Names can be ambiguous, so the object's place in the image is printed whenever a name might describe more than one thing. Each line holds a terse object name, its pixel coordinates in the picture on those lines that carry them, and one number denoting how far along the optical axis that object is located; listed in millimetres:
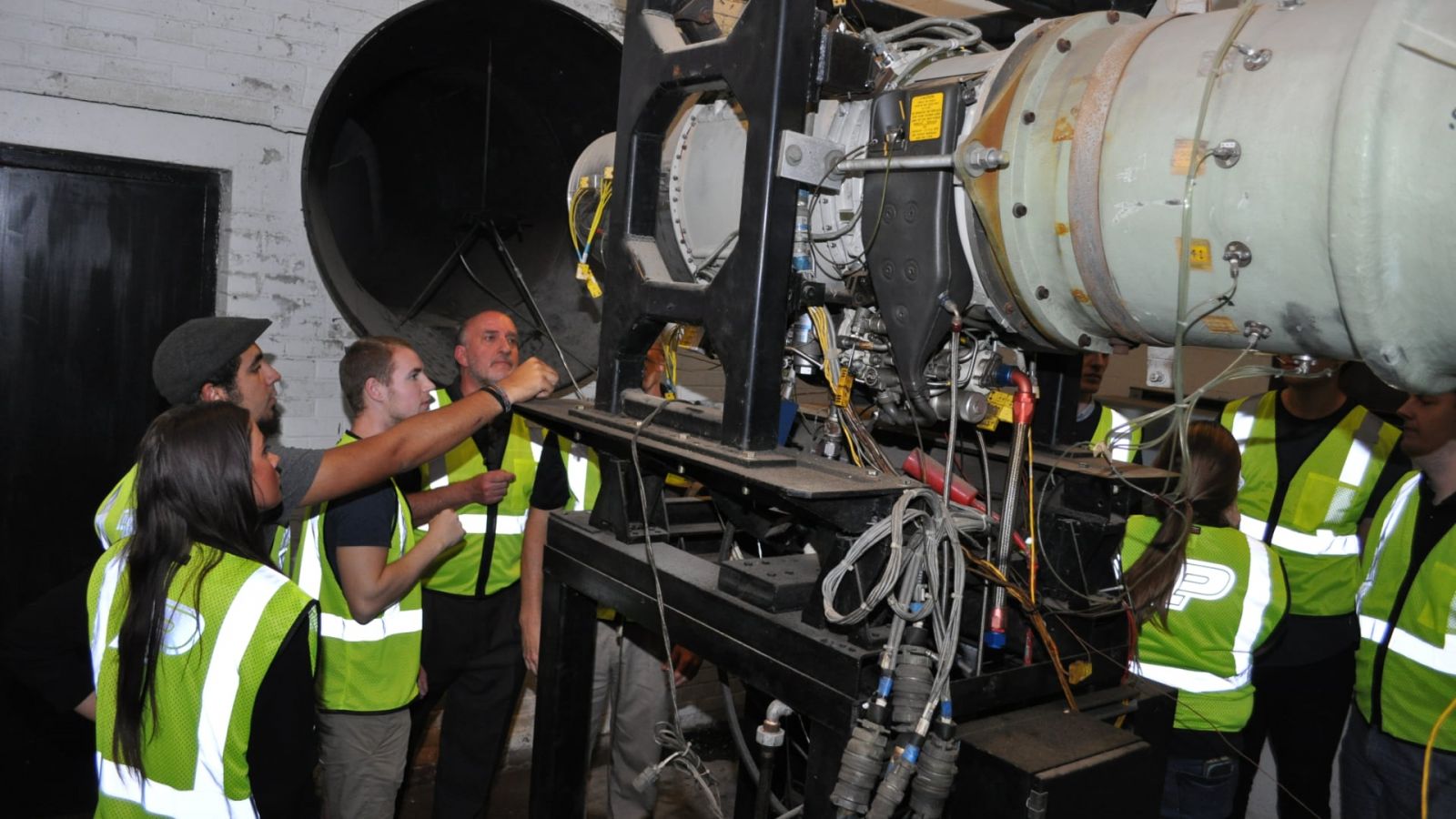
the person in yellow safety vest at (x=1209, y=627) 2434
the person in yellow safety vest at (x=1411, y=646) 2543
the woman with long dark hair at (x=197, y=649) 1733
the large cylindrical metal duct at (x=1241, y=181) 1084
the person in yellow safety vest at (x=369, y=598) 2637
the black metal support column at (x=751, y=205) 1542
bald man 3158
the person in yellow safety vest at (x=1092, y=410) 3133
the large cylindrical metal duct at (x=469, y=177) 3382
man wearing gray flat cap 2301
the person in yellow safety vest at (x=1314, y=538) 3158
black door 3027
